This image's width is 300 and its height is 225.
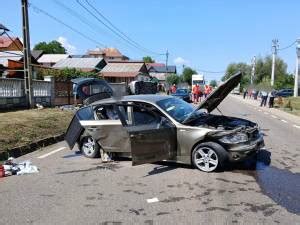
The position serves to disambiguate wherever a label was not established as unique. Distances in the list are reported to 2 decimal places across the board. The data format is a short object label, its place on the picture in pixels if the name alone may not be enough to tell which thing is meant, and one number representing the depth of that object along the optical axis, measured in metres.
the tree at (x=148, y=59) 98.61
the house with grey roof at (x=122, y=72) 39.13
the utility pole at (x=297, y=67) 32.15
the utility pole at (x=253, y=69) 57.12
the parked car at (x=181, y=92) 24.00
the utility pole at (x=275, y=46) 42.04
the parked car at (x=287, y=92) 39.90
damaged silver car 4.89
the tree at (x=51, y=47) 76.25
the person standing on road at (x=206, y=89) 21.60
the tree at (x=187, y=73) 77.02
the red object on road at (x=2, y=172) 5.09
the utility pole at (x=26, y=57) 11.81
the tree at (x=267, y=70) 65.02
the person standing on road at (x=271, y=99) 21.26
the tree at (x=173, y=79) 60.18
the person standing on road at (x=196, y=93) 19.50
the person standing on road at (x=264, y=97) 22.19
